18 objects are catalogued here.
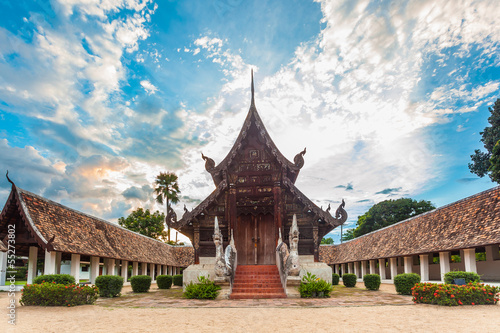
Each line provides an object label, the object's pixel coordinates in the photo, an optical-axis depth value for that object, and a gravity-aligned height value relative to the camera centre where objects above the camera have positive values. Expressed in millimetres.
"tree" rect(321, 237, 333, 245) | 66512 -2575
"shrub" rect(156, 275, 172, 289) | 19703 -2924
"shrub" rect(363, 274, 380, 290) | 17172 -2663
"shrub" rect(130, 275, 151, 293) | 16969 -2649
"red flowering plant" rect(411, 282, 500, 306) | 9508 -1881
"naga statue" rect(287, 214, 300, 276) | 12422 -1118
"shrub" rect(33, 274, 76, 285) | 11664 -1638
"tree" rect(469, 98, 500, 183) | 23125 +5991
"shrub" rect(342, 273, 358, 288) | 20658 -3150
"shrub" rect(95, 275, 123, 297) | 13967 -2208
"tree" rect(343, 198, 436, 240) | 42000 +1980
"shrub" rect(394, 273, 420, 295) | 13820 -2189
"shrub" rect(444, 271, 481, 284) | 12008 -1740
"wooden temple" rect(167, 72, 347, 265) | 15500 +955
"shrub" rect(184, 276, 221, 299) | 12195 -2170
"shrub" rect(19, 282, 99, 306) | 10109 -1865
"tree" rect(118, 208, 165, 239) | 40812 +800
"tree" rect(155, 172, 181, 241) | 42750 +5091
